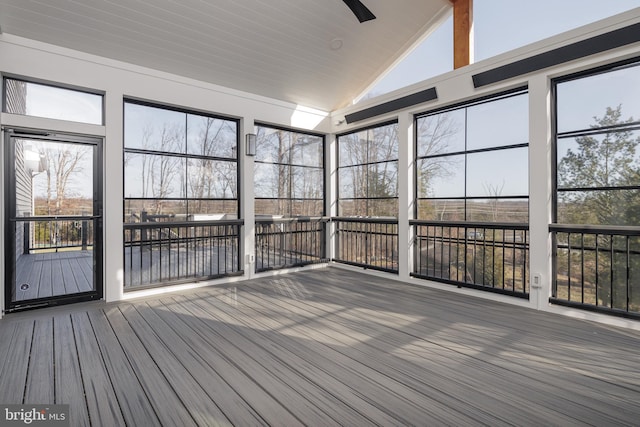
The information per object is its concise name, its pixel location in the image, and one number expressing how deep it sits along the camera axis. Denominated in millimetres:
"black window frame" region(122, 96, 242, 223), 3994
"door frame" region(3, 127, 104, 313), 3287
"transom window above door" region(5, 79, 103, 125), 3359
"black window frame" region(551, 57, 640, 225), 2955
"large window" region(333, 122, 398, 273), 5133
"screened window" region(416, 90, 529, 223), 3689
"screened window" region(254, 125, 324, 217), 5238
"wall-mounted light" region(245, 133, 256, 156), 4852
